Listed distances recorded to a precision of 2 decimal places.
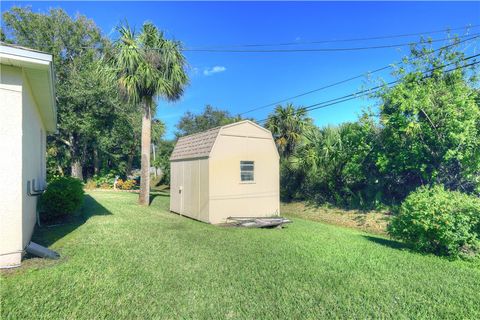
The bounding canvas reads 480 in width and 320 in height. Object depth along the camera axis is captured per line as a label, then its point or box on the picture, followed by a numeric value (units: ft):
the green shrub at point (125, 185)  73.92
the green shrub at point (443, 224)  17.39
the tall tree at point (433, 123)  29.43
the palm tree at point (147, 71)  37.81
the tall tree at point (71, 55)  63.87
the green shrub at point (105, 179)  76.18
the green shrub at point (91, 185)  72.18
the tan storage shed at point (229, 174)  31.55
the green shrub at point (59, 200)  24.16
